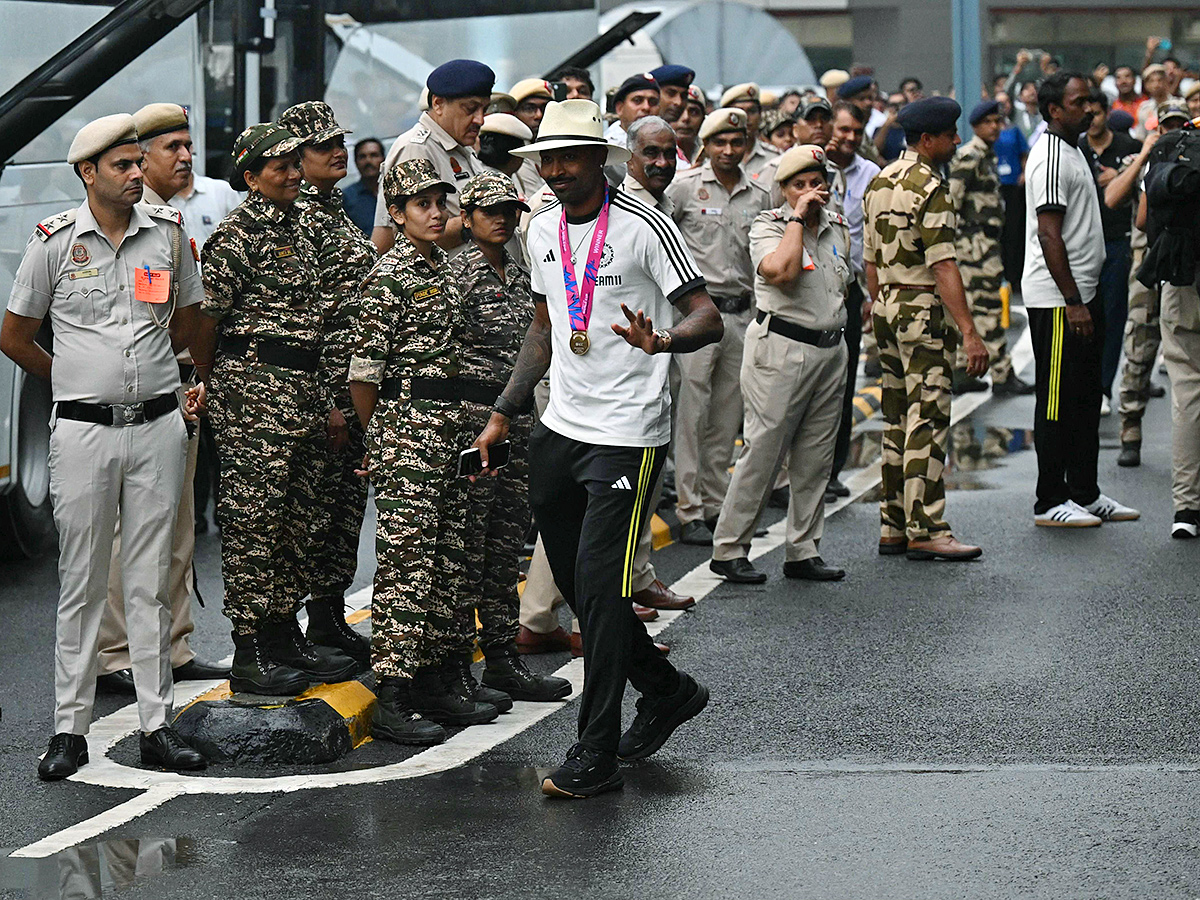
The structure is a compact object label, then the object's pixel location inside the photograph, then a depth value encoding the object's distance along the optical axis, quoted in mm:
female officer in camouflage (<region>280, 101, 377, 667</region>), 14445
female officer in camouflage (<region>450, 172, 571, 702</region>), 14148
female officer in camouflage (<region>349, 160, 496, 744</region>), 13828
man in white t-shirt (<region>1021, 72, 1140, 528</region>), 20891
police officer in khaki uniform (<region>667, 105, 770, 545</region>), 20906
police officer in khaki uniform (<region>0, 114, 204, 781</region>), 13187
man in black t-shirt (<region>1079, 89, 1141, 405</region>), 26516
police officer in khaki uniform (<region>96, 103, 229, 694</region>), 15406
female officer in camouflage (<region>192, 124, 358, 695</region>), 14016
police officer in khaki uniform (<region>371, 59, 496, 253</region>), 16750
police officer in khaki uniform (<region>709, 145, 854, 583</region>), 18547
